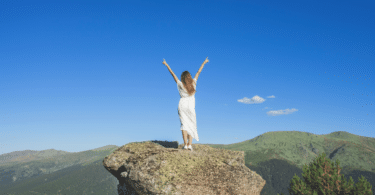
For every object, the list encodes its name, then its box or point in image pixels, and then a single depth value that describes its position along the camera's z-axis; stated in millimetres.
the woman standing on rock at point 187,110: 9617
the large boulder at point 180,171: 7418
